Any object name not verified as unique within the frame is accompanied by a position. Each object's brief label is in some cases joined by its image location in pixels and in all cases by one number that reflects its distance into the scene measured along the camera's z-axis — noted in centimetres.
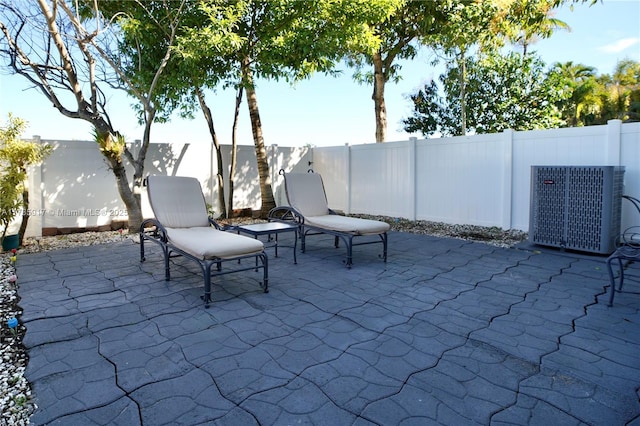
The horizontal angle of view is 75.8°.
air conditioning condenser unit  571
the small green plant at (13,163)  621
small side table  554
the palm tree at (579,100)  2137
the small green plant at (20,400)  228
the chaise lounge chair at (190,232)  412
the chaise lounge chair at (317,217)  564
